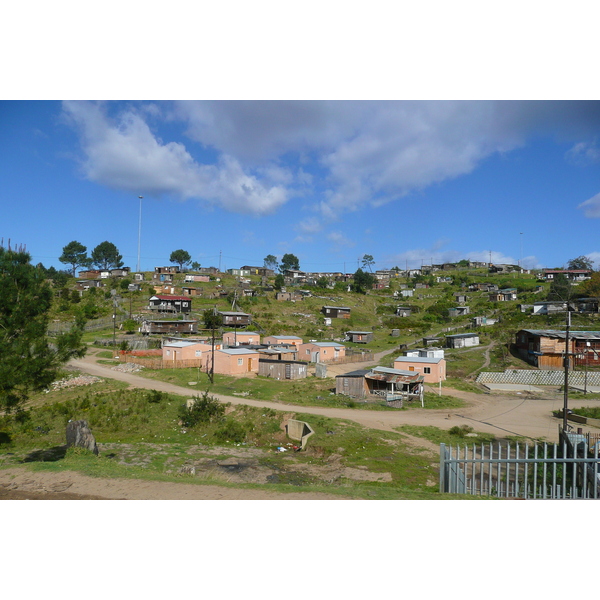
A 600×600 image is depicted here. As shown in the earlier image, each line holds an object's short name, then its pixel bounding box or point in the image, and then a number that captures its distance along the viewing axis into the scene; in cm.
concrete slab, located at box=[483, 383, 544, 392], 3232
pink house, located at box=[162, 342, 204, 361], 3859
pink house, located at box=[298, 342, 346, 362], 4431
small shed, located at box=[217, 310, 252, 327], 6081
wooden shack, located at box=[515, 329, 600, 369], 3806
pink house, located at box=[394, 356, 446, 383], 3375
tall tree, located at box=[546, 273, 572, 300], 6247
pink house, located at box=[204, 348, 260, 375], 3491
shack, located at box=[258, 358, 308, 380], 3441
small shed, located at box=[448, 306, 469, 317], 7322
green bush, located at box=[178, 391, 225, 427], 2050
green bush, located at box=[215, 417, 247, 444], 1865
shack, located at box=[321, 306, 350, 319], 7279
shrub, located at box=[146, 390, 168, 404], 2405
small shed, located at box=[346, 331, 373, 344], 5793
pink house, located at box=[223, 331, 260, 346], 4731
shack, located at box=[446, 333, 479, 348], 5084
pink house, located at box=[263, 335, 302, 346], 4744
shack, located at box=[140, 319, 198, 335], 5425
